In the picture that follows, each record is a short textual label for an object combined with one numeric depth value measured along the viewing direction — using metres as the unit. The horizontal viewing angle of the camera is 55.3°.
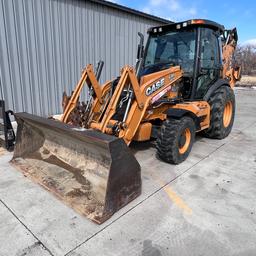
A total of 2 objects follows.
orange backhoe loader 2.70
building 5.90
